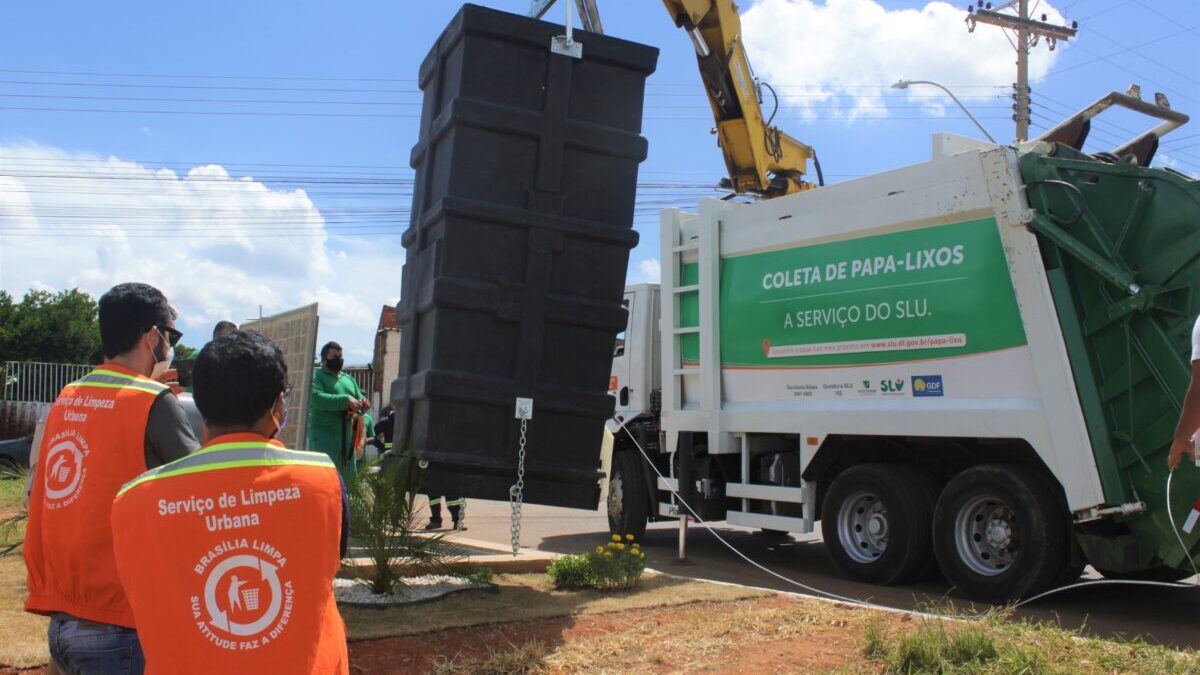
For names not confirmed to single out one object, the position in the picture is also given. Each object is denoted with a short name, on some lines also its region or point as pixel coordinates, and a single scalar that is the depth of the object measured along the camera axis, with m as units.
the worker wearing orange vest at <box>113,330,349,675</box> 2.10
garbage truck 6.31
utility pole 24.48
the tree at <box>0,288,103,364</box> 44.81
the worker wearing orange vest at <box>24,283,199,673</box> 2.67
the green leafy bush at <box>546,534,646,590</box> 6.45
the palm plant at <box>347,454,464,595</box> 5.67
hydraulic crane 11.50
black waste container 6.13
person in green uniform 7.84
